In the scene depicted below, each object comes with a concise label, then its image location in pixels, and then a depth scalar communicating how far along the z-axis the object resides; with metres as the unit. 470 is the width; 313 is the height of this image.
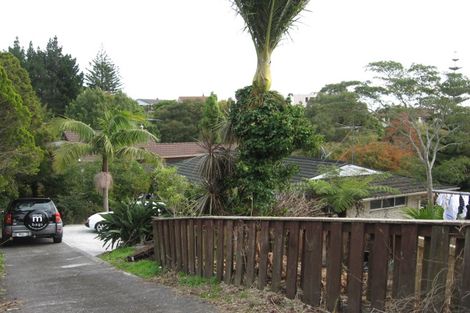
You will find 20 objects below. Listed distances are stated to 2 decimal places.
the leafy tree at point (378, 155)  32.91
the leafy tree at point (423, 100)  32.31
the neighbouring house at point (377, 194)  18.88
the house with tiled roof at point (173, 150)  40.34
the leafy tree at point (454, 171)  33.28
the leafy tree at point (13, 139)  13.67
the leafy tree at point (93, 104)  43.62
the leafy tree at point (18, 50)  60.34
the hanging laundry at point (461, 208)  18.70
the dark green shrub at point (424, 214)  9.73
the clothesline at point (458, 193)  19.77
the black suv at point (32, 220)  14.93
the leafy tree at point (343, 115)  36.25
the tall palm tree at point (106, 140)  20.73
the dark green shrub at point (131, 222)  11.06
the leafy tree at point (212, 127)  9.23
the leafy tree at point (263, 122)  8.84
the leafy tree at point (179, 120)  51.59
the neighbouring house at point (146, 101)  112.59
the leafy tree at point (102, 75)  65.00
